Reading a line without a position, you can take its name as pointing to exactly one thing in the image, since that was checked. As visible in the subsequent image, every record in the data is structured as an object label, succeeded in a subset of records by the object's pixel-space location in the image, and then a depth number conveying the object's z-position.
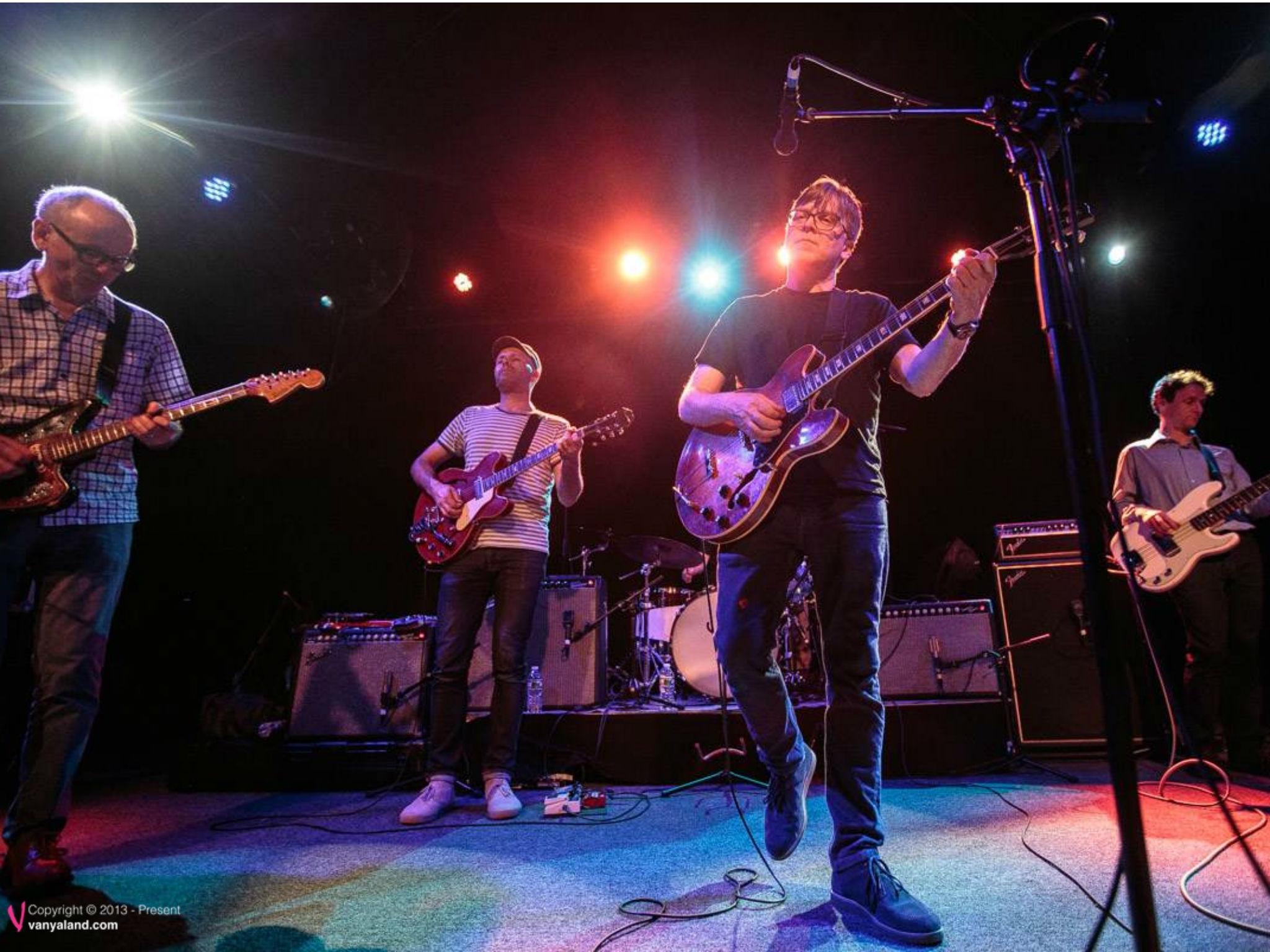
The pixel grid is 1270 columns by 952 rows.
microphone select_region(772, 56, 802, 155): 2.30
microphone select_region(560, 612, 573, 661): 5.33
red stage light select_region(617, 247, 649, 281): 7.95
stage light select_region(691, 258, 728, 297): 8.09
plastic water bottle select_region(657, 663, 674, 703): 6.57
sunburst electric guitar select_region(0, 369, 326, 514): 2.60
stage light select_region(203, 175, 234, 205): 6.21
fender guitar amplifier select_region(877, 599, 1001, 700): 5.16
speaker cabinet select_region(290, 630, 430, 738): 5.04
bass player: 4.75
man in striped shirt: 4.05
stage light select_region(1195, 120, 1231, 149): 5.79
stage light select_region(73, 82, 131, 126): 5.25
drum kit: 5.60
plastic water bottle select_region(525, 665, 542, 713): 5.15
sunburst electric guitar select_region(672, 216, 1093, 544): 2.35
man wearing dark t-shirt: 2.18
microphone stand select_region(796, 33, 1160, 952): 1.17
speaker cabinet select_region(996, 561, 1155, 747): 5.15
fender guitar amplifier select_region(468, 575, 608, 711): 5.24
